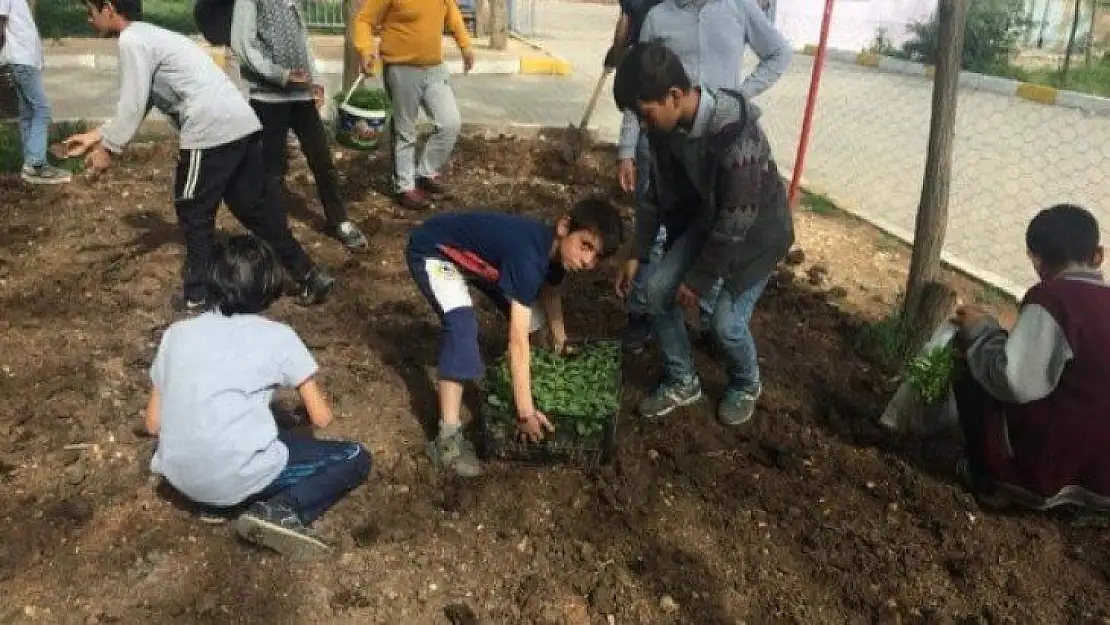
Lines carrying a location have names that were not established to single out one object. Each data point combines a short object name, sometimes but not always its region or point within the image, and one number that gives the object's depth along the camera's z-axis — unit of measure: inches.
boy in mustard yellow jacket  215.5
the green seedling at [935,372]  124.0
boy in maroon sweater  105.3
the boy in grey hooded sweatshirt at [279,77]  178.9
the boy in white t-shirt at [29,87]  230.1
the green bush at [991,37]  493.7
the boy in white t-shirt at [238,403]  99.4
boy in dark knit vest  111.0
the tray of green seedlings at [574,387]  120.1
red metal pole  217.8
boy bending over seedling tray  111.8
